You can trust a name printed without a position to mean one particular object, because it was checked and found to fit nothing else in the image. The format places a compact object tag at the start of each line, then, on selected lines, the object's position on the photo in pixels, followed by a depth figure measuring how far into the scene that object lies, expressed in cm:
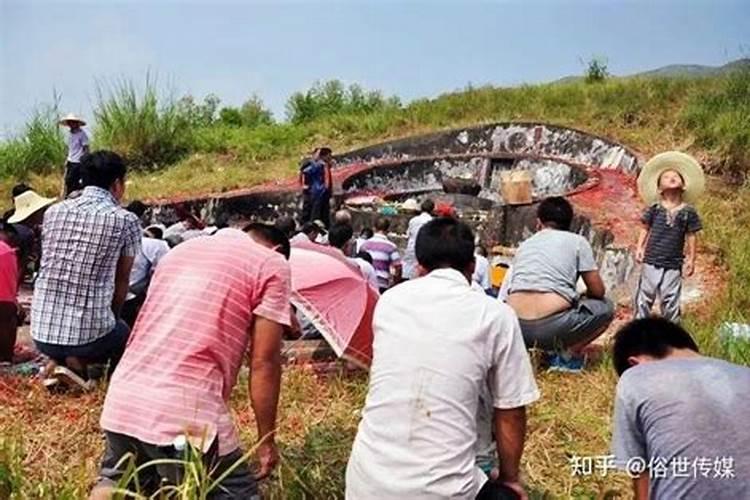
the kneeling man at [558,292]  550
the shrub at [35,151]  1861
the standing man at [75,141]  1219
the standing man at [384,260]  814
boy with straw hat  625
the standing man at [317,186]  1345
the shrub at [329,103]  2639
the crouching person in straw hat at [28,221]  765
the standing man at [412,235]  862
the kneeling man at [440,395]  258
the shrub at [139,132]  2077
